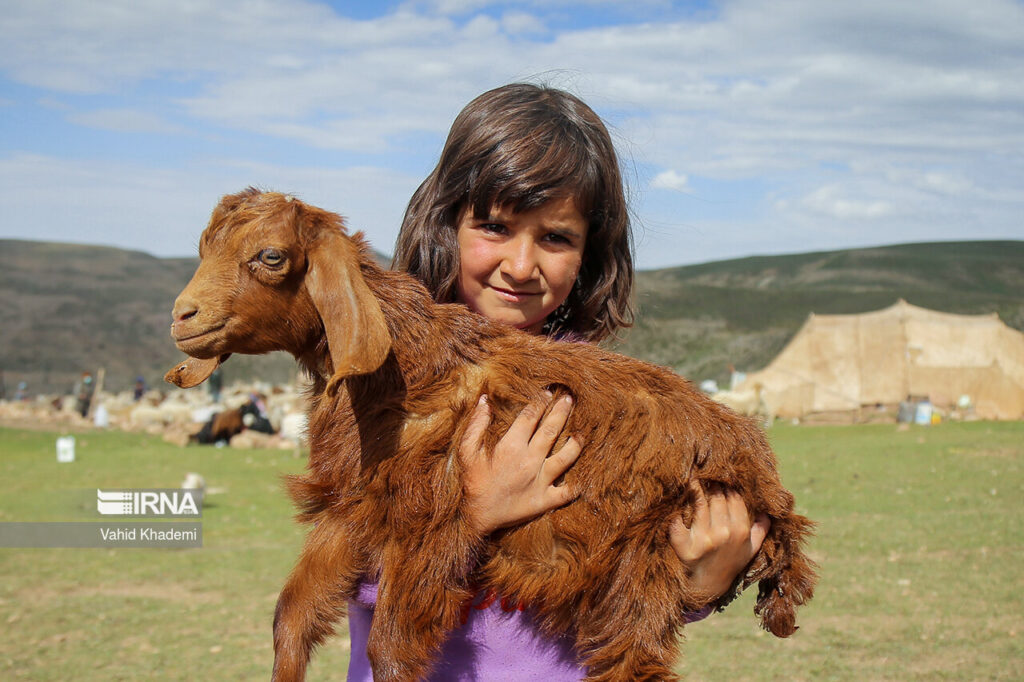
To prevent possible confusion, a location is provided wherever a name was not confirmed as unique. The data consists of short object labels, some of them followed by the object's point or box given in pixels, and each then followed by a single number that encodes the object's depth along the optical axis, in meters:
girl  2.27
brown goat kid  2.11
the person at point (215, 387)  29.35
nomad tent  24.16
